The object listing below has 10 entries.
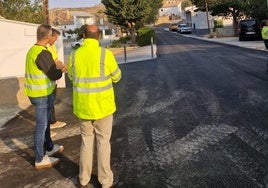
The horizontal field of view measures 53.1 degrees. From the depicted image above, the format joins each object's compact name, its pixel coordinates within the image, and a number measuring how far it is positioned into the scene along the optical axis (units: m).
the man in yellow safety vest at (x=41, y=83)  3.57
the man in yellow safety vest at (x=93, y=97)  2.93
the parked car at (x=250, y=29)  20.93
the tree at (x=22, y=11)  20.84
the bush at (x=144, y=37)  25.65
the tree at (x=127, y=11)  24.59
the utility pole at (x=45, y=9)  11.50
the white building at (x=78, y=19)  81.37
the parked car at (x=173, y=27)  50.60
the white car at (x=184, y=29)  42.50
